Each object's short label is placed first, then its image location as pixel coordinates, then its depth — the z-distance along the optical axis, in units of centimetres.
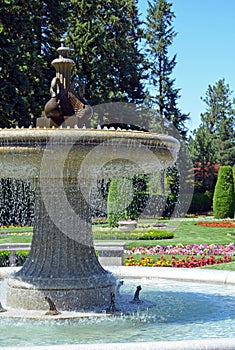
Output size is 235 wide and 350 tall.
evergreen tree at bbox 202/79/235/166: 4712
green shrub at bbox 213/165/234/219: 2936
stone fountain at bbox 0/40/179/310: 638
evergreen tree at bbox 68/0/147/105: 3231
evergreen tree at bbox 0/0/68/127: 2462
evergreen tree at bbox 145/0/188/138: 4188
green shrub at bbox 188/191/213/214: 3612
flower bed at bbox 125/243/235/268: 1108
